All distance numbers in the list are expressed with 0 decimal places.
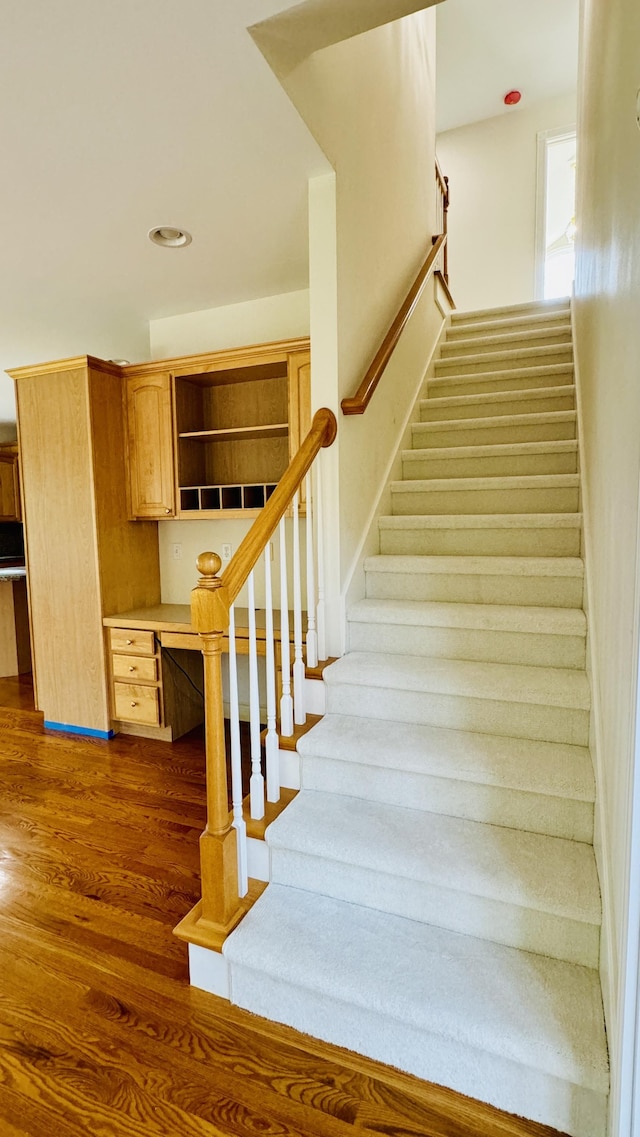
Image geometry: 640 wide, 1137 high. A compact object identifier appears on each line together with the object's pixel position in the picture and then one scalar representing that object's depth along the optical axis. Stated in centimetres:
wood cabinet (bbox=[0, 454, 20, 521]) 622
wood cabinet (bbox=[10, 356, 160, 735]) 319
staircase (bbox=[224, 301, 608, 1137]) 124
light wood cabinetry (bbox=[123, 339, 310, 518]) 317
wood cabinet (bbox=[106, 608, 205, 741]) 320
